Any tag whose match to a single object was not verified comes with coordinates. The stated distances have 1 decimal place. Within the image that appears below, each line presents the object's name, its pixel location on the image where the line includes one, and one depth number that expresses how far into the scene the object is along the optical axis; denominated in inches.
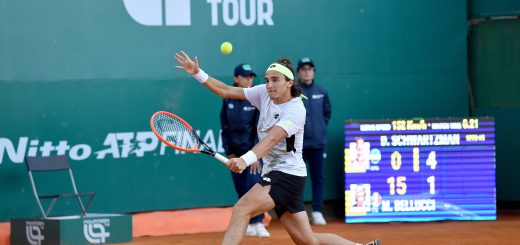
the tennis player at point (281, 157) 560.1
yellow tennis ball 698.8
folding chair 810.2
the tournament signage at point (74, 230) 775.1
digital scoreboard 947.3
